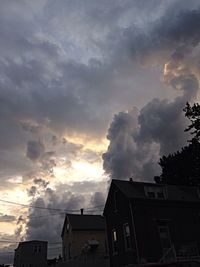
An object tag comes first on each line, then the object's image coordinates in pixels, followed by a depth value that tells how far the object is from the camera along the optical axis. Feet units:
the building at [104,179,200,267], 64.21
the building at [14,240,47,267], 159.23
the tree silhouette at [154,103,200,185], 111.65
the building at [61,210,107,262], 105.69
